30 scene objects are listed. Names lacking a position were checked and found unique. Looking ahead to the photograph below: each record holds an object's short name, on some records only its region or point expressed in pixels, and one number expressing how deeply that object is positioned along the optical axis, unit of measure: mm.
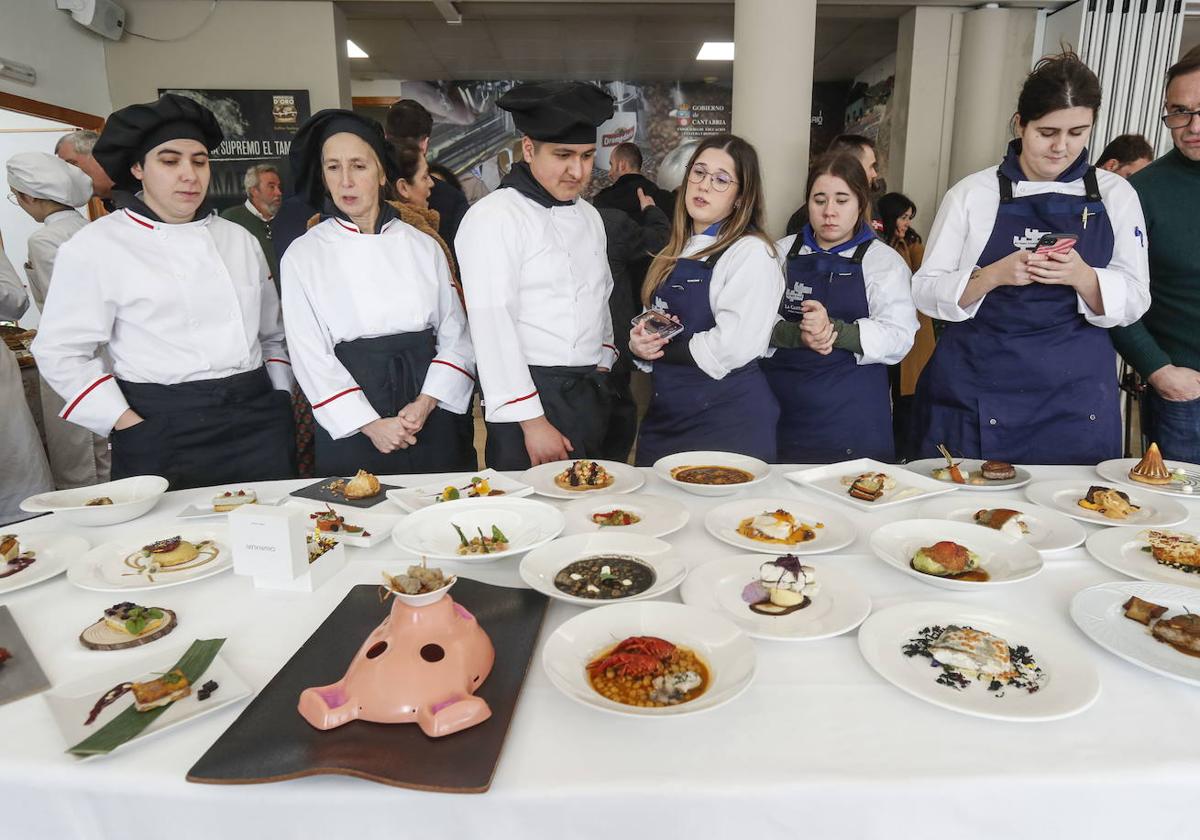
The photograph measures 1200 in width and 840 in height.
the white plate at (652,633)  909
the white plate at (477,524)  1432
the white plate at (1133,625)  1012
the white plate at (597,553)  1224
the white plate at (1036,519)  1431
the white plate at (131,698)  922
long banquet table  832
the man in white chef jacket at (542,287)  2170
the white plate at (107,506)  1616
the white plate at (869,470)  1676
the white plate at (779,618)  1110
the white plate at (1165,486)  1713
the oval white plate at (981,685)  927
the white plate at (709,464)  1760
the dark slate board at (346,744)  834
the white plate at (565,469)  1756
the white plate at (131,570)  1311
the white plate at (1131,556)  1299
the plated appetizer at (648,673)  953
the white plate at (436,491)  1703
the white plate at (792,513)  1409
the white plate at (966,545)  1251
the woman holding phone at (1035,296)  2133
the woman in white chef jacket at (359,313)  2180
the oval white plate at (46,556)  1321
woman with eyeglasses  2238
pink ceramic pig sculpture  913
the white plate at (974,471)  1765
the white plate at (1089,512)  1545
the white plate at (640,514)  1507
